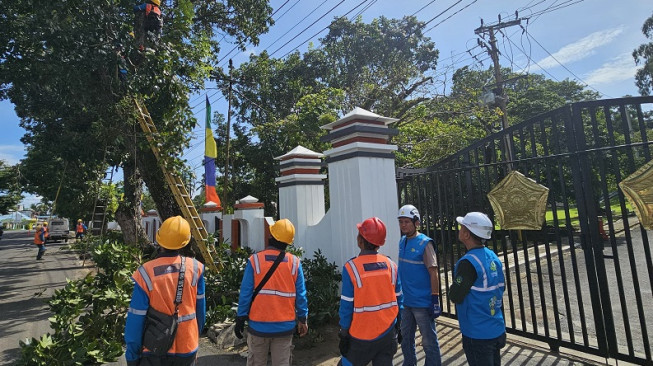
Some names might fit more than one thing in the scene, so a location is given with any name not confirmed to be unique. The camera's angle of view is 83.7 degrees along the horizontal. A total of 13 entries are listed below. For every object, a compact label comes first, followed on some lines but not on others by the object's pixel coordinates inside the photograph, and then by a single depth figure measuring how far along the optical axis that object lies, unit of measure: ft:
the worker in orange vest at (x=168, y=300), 7.34
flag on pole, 28.66
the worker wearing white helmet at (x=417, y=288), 10.00
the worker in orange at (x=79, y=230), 71.67
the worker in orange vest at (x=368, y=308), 8.04
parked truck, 89.61
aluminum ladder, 20.51
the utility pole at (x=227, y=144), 47.42
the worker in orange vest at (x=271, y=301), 8.74
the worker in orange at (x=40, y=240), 48.67
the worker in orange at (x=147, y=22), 22.33
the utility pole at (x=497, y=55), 37.88
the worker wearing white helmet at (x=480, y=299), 7.98
